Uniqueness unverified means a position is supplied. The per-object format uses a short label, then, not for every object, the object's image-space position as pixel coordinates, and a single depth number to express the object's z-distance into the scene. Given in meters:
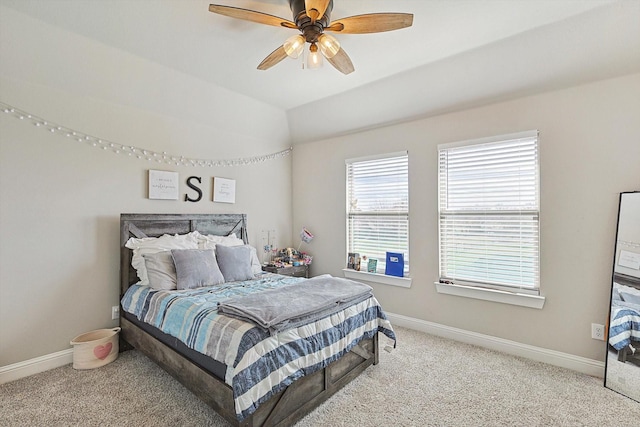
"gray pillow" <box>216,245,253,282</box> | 3.00
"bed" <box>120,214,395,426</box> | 1.69
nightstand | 3.90
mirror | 2.18
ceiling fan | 1.74
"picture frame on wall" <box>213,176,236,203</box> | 3.73
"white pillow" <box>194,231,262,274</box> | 3.20
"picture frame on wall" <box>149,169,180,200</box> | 3.18
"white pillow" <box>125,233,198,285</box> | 2.78
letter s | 3.47
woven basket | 2.54
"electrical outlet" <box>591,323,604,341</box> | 2.44
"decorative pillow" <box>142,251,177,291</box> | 2.61
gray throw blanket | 1.82
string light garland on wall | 2.49
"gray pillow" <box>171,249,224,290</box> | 2.66
